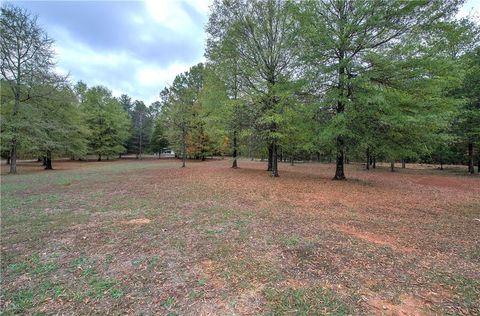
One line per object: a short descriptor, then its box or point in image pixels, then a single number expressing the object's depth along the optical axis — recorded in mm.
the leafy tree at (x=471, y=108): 17738
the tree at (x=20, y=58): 16172
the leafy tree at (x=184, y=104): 23053
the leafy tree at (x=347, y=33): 10289
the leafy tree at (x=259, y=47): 14344
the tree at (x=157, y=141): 44684
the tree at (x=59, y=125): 18422
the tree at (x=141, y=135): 47544
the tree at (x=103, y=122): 35906
